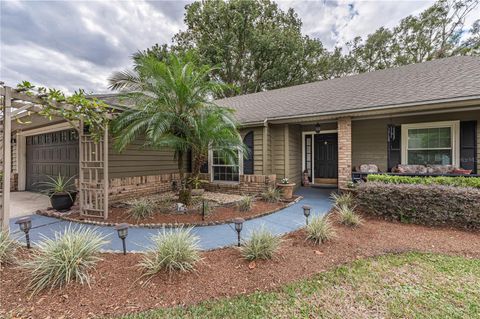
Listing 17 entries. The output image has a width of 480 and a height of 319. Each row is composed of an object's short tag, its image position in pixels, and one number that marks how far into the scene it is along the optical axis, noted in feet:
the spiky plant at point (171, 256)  8.92
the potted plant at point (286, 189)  23.39
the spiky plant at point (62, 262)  8.18
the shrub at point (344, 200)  18.64
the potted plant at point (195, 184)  19.11
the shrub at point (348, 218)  14.70
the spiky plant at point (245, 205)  18.74
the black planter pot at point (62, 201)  18.48
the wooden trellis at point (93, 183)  17.01
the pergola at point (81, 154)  12.59
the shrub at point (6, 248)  9.70
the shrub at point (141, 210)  16.74
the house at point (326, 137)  20.83
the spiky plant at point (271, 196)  22.08
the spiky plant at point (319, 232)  12.04
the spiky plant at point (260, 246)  10.13
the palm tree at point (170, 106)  16.75
